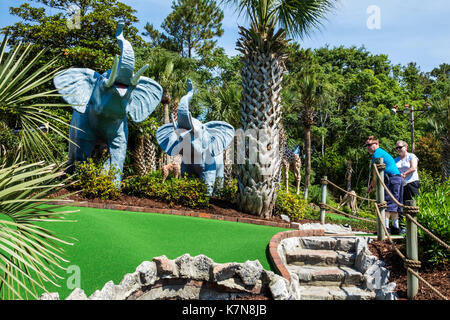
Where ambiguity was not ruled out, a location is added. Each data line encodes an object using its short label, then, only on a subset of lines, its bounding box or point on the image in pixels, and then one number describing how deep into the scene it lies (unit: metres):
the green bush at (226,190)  9.12
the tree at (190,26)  26.92
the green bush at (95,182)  7.65
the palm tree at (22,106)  3.32
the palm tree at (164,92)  16.45
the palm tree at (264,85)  8.13
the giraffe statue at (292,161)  18.28
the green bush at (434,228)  4.85
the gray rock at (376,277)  4.83
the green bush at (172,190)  8.03
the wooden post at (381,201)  5.95
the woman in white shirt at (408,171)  6.71
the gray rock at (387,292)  4.42
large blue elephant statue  7.82
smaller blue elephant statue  9.29
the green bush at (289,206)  8.51
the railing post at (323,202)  8.01
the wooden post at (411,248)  4.27
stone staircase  4.82
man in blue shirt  6.45
